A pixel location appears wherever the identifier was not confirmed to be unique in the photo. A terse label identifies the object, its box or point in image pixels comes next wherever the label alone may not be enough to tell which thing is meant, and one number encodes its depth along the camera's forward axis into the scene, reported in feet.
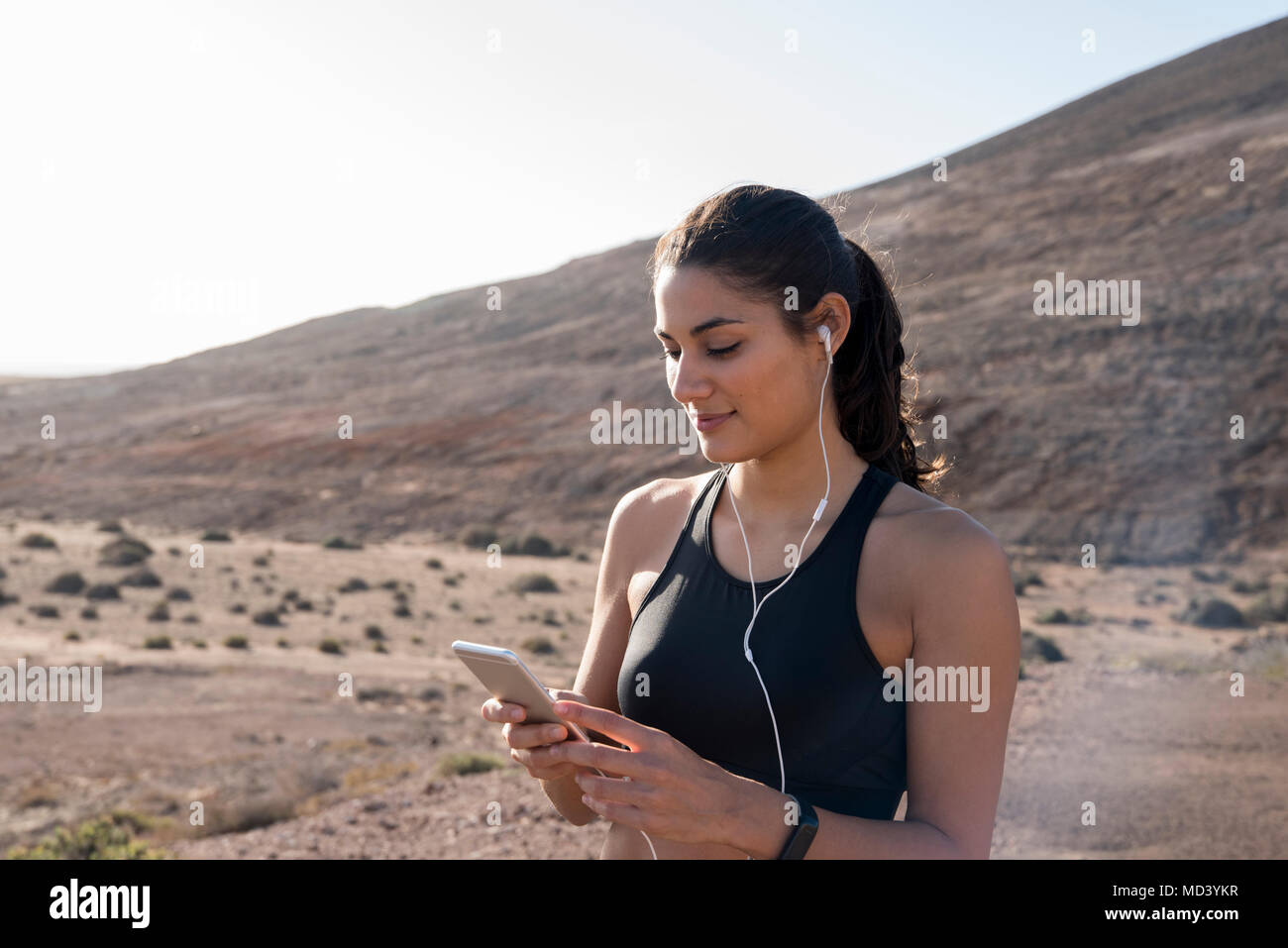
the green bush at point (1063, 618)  64.44
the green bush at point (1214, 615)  63.82
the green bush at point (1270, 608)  64.13
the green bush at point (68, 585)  74.90
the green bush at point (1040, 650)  51.77
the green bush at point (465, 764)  30.55
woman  5.64
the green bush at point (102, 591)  72.95
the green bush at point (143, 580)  78.33
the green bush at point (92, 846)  23.58
